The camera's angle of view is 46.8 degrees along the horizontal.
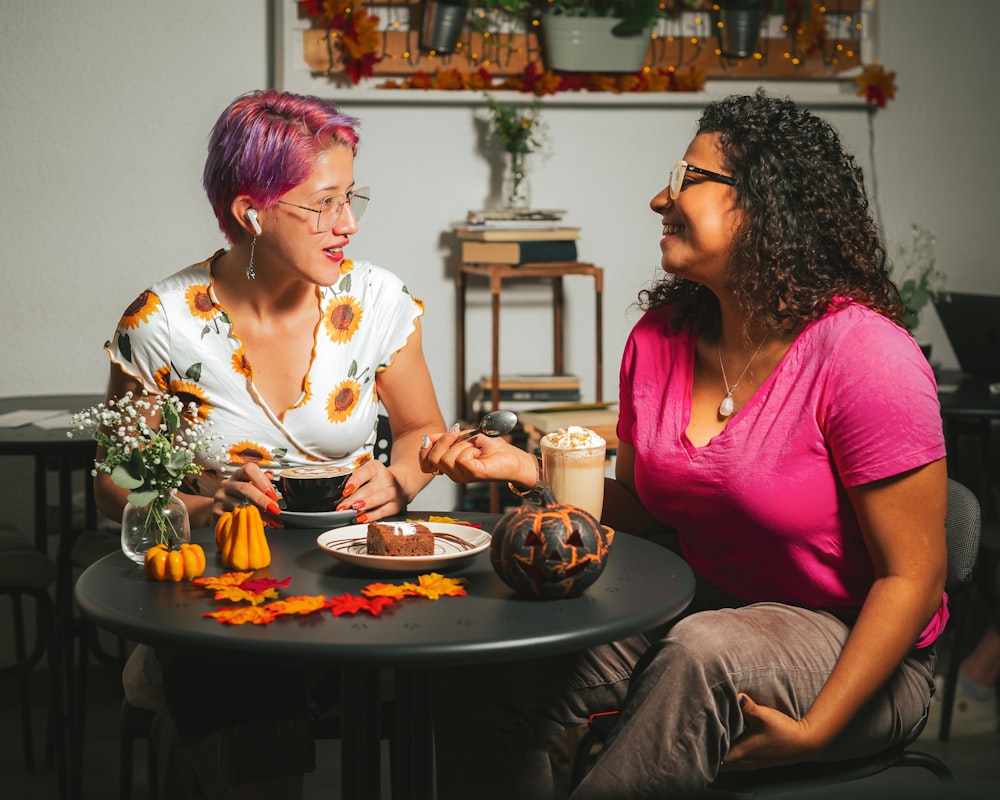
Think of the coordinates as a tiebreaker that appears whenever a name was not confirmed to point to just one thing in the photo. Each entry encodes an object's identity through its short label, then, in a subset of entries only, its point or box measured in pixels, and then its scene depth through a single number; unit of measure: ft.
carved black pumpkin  4.35
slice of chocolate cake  4.75
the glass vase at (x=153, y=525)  4.94
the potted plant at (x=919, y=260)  12.49
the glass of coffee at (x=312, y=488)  5.50
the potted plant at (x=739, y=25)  11.80
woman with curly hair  4.58
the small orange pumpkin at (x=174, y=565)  4.68
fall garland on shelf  11.14
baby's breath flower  4.85
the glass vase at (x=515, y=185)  11.53
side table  11.16
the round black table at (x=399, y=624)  3.91
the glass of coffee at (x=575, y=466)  5.25
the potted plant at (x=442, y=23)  11.22
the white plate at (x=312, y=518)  5.52
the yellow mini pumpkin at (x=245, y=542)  4.84
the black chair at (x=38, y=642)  8.35
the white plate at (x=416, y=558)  4.67
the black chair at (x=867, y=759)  4.78
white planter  11.44
